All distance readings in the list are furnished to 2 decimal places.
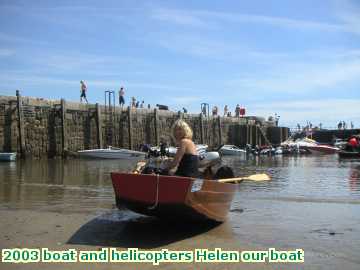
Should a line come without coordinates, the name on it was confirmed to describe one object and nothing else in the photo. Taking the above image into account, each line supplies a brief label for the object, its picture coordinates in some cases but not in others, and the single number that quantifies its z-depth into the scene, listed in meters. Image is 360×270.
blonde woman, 7.26
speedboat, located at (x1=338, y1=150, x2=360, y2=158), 33.34
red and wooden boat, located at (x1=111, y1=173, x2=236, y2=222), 6.60
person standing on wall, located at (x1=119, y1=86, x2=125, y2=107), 33.11
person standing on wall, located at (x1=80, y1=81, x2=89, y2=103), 30.52
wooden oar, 8.31
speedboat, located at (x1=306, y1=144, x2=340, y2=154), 45.59
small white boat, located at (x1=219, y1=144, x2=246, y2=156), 40.06
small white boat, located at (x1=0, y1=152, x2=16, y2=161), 22.31
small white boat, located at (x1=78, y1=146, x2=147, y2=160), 27.52
